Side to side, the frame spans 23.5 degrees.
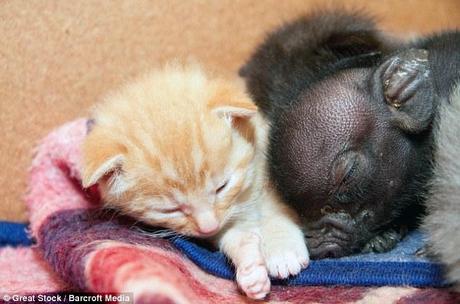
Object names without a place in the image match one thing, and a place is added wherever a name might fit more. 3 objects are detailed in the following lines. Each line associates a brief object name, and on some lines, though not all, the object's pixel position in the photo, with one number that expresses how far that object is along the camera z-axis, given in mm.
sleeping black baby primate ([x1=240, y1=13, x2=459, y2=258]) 363
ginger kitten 347
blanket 310
